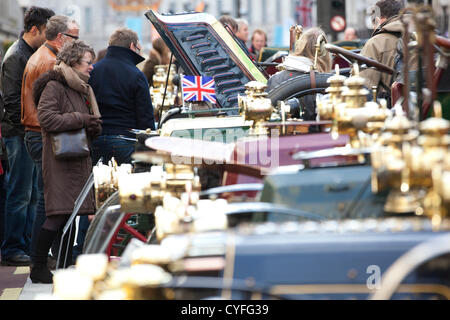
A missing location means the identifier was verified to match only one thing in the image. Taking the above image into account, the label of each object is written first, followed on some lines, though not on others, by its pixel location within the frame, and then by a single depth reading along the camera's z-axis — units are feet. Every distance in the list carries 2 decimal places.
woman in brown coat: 49.96
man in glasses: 55.52
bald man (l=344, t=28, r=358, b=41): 130.41
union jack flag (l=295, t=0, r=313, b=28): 233.35
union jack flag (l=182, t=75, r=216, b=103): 61.98
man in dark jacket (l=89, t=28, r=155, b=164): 59.52
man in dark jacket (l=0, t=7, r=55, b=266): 61.21
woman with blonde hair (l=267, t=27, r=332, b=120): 51.78
